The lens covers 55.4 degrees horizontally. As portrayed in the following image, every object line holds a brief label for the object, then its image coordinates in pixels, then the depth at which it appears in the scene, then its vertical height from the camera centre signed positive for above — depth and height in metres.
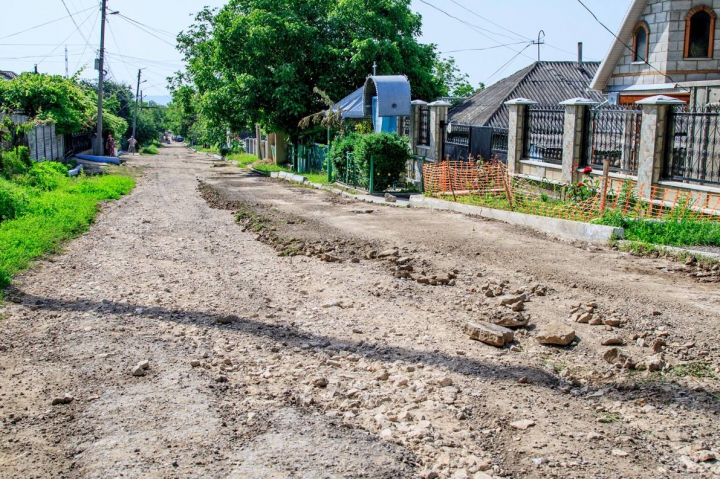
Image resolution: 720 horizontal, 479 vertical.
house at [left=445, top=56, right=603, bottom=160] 18.34 +1.94
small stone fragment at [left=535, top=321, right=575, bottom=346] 5.79 -1.53
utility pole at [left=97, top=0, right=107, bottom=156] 36.25 +4.82
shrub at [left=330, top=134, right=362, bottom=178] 20.72 -0.01
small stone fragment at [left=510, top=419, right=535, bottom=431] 4.37 -1.73
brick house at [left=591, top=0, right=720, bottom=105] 16.27 +2.64
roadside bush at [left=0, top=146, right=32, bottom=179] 17.95 -0.45
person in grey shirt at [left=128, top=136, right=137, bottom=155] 59.44 +0.21
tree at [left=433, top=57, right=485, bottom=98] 38.53 +4.16
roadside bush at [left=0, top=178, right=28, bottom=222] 12.69 -1.08
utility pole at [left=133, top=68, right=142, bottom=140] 65.29 +2.56
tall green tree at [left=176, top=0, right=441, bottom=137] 27.94 +3.94
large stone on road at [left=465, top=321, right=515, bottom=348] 5.82 -1.55
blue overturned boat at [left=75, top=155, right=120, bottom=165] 33.89 -0.60
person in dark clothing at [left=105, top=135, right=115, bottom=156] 43.03 +0.07
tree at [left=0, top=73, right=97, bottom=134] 25.62 +1.78
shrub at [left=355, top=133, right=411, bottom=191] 18.55 -0.13
